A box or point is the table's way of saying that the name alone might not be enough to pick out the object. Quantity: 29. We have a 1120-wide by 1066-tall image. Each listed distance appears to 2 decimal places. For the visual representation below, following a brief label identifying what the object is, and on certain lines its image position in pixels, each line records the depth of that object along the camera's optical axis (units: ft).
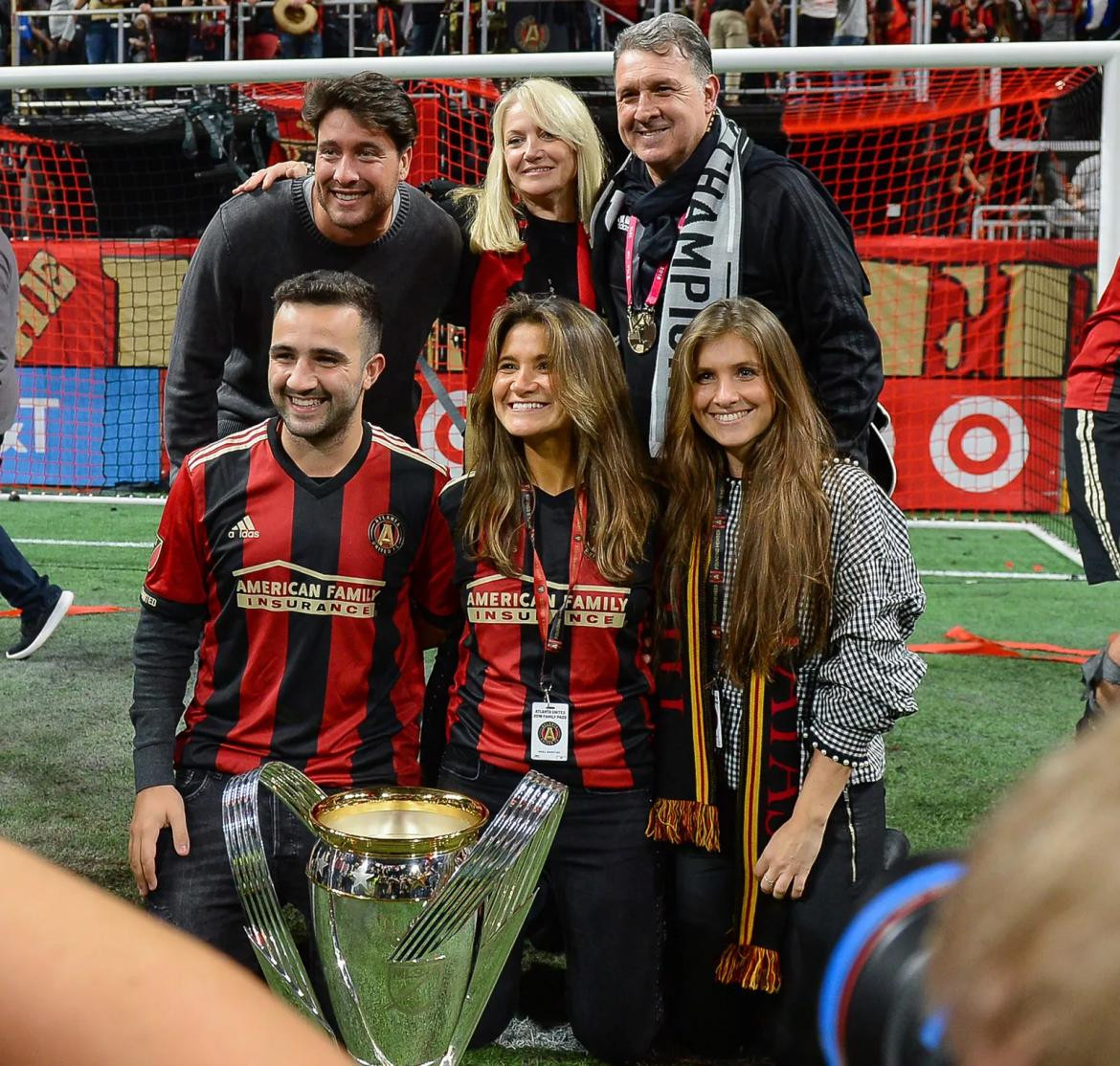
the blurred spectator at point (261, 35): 34.88
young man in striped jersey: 7.45
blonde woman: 8.66
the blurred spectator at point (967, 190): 27.84
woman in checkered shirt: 7.20
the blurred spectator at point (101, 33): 35.06
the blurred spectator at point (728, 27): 32.24
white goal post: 11.76
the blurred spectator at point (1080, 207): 25.41
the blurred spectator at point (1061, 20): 32.78
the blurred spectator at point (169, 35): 34.58
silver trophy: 5.45
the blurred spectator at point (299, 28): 33.96
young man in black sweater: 8.61
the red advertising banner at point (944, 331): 26.17
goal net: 26.04
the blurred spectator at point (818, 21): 32.96
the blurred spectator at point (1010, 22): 33.24
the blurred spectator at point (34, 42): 36.47
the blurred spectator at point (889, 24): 33.58
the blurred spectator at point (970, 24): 33.37
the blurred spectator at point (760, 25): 32.86
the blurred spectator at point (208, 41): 35.37
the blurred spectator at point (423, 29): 33.68
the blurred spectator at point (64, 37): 36.08
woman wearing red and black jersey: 7.43
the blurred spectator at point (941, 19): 34.06
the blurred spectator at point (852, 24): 32.27
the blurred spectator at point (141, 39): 34.60
